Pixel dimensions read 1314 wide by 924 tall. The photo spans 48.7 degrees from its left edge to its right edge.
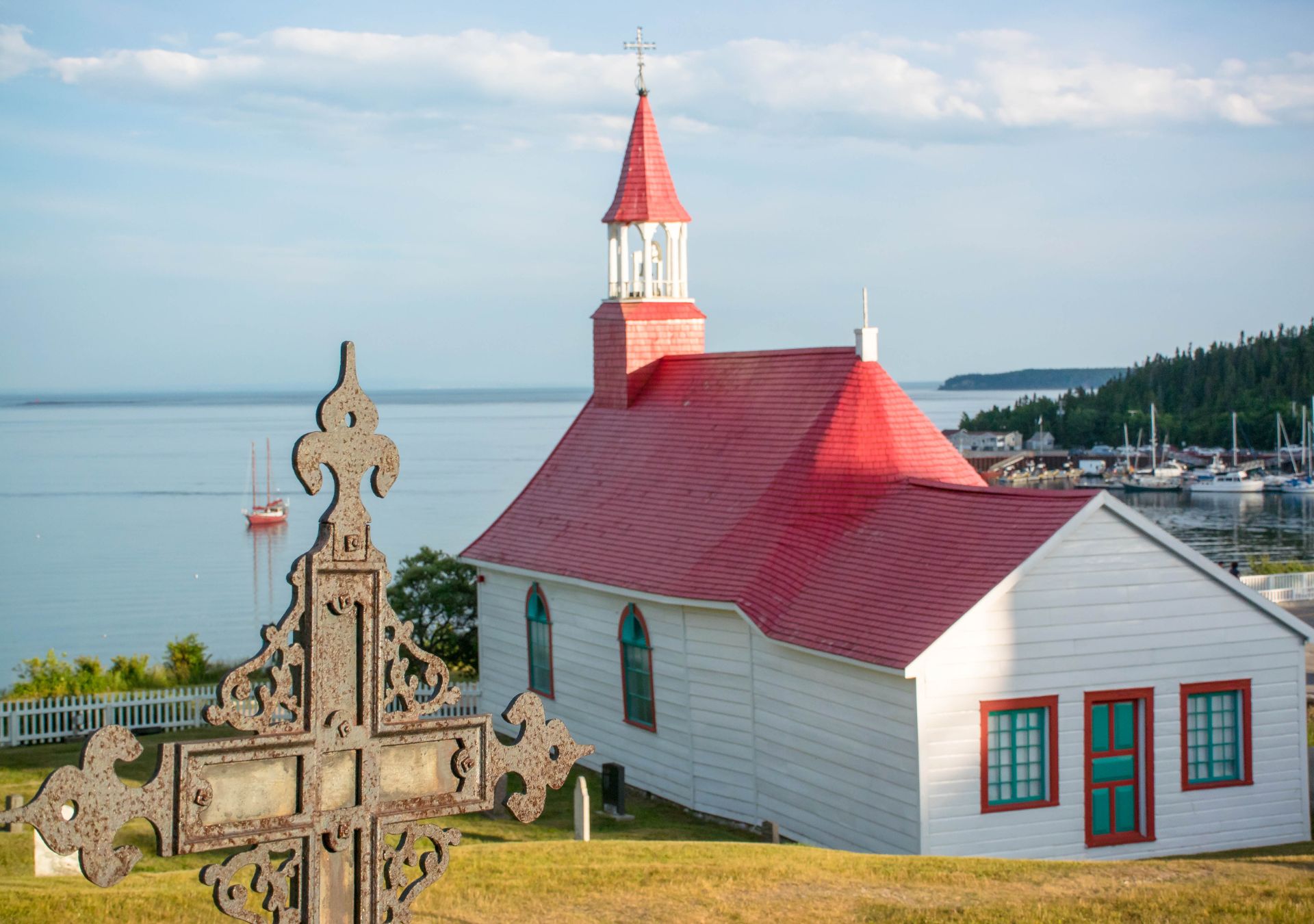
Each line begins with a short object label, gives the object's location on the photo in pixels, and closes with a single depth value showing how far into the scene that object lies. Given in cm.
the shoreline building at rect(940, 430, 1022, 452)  15288
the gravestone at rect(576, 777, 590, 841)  1759
